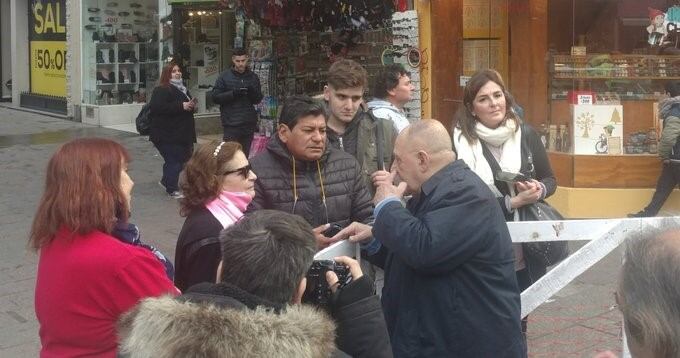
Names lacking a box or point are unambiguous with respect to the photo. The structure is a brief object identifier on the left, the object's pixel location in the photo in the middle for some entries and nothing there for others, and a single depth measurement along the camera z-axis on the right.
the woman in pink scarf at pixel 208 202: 3.52
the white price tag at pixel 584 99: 9.36
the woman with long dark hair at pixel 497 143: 4.55
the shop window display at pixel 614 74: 9.22
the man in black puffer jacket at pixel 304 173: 4.13
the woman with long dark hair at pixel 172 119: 10.47
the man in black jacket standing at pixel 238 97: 10.72
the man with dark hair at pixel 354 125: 4.84
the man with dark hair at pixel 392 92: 5.34
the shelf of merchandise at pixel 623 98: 9.23
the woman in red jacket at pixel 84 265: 2.93
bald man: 3.21
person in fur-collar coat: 2.17
